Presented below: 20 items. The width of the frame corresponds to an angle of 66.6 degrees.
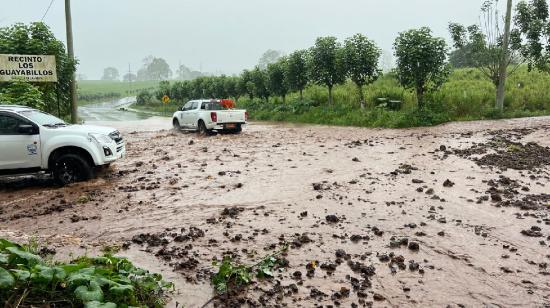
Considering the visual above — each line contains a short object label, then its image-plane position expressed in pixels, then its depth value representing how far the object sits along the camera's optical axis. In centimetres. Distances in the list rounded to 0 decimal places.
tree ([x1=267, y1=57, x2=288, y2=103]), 2992
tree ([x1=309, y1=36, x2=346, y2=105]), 2442
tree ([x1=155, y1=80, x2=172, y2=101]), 6178
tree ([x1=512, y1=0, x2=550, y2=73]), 1872
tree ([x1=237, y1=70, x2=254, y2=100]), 3611
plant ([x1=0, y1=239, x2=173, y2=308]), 300
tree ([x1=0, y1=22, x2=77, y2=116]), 1306
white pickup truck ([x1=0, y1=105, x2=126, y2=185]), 859
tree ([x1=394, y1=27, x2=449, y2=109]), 1864
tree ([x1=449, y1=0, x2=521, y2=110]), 1986
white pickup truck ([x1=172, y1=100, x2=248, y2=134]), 1872
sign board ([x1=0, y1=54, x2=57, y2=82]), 1203
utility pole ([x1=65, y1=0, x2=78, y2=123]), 1471
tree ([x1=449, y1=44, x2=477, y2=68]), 2088
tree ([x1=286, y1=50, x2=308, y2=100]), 2791
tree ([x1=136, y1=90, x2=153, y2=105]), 6939
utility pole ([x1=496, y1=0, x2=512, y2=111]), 1955
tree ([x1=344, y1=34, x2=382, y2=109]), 2208
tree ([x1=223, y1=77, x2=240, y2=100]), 4072
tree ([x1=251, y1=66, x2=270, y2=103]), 3388
